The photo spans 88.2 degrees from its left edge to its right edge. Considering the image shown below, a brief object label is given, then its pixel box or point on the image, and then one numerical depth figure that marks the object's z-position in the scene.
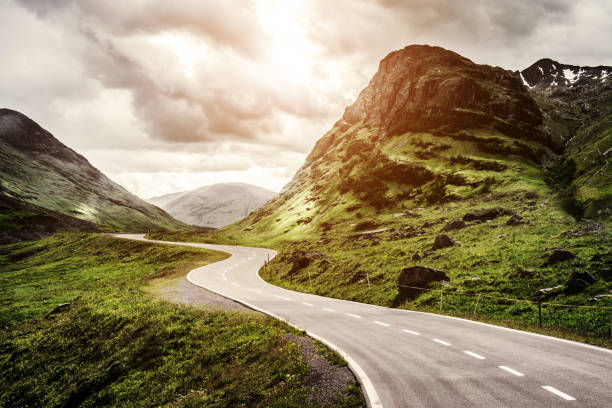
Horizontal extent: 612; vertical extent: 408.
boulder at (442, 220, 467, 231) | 43.22
